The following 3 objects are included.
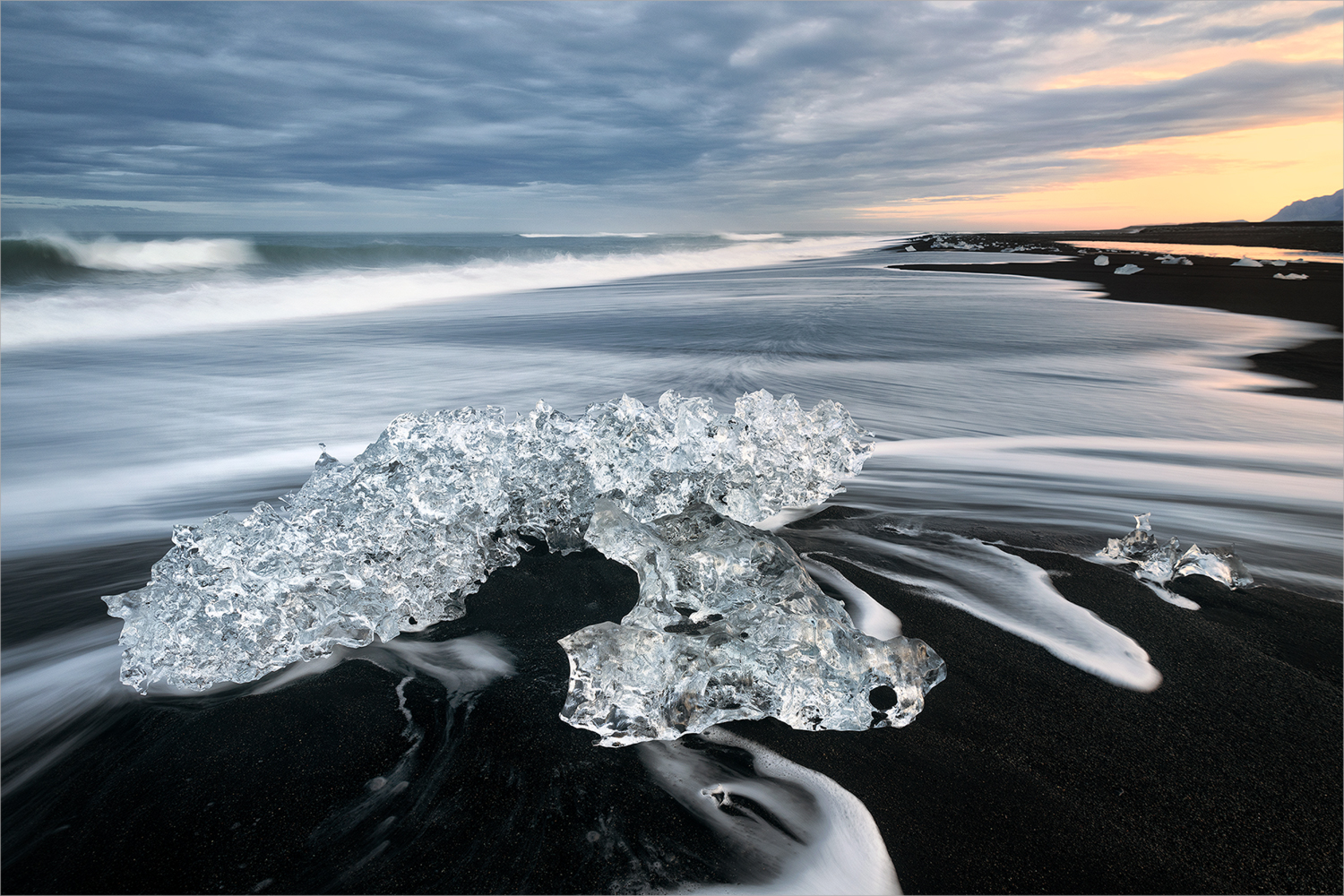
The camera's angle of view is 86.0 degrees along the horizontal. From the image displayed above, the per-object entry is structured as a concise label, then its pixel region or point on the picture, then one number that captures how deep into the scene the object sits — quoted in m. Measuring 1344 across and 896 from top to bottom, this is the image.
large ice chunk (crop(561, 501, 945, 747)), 1.75
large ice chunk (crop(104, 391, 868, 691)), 2.00
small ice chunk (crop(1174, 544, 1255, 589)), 2.53
